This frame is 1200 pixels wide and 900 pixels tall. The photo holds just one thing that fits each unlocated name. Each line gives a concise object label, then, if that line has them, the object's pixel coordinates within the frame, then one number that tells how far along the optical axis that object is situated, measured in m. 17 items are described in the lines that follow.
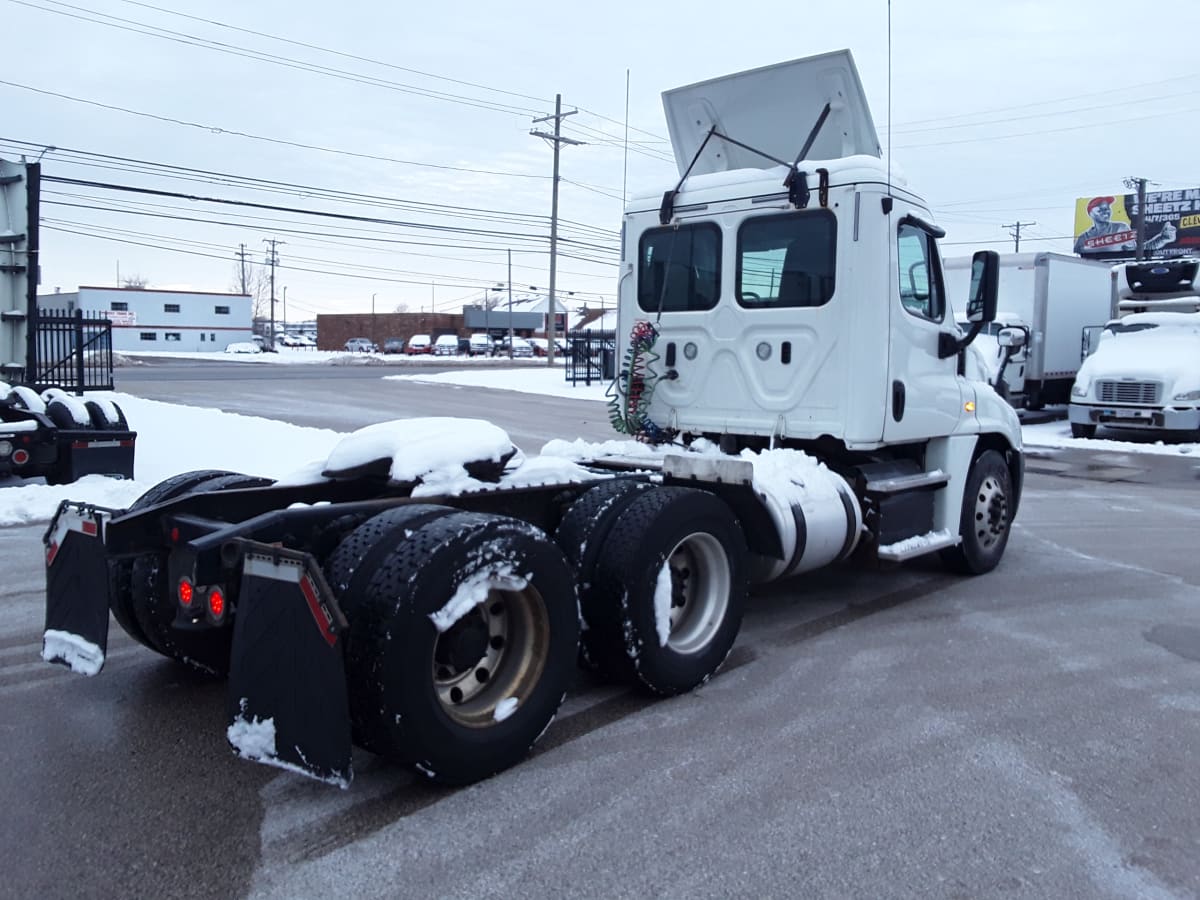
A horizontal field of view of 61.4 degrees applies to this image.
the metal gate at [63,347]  16.38
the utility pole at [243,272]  99.62
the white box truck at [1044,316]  21.47
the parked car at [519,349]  74.92
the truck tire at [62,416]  10.18
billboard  58.44
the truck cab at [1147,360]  17.77
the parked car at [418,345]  82.81
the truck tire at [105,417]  10.44
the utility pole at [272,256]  103.13
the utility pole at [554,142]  45.19
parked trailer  9.73
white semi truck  3.46
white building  85.06
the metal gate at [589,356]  33.64
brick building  95.69
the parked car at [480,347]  75.38
